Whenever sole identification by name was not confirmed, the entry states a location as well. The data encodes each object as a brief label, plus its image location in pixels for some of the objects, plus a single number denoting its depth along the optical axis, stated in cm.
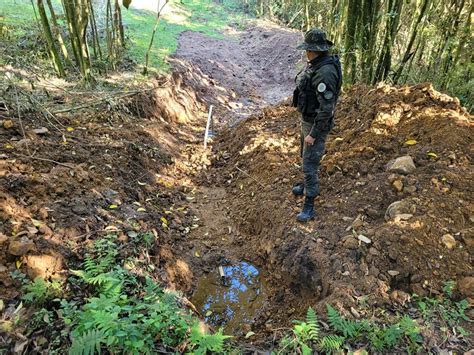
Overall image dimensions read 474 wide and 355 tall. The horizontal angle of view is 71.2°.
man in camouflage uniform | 357
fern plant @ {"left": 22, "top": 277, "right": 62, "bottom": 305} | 255
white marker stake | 729
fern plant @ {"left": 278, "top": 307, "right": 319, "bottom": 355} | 270
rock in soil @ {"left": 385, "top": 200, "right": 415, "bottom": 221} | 376
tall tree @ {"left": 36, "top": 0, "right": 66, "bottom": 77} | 580
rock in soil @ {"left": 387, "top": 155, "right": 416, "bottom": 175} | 428
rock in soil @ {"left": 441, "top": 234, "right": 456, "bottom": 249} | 339
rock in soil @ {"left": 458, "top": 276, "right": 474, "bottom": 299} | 308
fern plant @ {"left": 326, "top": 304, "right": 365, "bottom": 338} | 279
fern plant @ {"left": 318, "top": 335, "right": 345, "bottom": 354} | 262
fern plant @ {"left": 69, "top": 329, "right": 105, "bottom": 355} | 204
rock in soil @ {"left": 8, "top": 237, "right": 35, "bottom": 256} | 279
